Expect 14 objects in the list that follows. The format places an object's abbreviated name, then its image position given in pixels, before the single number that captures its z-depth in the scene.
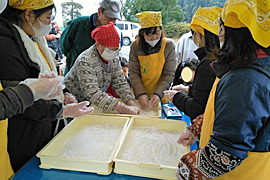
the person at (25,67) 0.82
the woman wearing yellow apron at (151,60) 1.70
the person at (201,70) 1.03
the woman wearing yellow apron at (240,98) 0.55
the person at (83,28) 2.02
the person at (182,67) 2.03
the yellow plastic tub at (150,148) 0.84
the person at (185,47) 2.87
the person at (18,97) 0.62
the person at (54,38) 3.79
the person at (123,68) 2.06
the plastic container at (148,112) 1.48
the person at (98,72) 1.38
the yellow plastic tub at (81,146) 0.85
